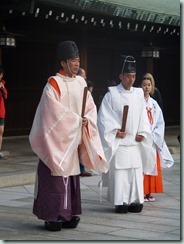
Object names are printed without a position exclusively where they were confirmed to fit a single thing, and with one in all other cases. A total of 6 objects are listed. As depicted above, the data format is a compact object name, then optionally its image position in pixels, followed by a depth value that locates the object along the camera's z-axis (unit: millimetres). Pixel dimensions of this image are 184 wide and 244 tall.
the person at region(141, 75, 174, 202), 10907
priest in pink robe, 8290
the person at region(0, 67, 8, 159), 14584
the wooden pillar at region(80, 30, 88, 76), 18550
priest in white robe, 9732
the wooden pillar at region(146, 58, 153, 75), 22223
